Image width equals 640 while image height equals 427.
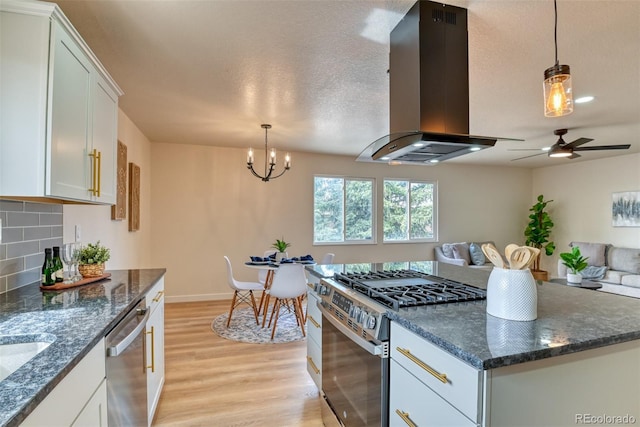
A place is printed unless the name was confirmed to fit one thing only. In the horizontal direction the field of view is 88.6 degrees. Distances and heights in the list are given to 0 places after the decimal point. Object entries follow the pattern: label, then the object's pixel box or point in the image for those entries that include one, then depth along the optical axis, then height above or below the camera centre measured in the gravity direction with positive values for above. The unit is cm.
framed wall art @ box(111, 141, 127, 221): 317 +33
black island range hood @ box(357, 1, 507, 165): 164 +70
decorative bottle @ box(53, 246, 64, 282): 183 -26
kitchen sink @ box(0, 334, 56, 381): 109 -44
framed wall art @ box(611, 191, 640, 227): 540 +17
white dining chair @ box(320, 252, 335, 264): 443 -55
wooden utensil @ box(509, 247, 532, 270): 125 -15
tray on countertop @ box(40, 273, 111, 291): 175 -37
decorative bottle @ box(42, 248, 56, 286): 177 -29
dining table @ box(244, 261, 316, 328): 363 -54
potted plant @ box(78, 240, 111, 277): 205 -27
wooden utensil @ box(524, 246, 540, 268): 124 -13
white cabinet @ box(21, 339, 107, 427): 83 -52
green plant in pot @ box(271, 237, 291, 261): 404 -35
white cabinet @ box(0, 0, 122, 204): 132 +50
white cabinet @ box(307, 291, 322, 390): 219 -85
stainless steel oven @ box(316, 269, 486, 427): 139 -53
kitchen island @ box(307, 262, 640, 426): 96 -48
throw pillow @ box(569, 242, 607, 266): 554 -58
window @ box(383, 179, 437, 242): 612 +15
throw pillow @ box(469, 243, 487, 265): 611 -68
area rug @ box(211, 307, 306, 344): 349 -127
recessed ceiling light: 295 +110
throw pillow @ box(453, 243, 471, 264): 609 -62
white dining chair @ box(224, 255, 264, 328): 385 -82
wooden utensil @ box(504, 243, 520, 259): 132 -13
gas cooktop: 150 -37
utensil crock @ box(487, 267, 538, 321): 125 -29
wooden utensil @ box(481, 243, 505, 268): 135 -16
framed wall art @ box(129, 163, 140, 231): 377 +25
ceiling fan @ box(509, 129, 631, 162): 357 +78
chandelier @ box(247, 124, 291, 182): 370 +71
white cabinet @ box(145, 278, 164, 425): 197 -83
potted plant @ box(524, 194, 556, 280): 638 -20
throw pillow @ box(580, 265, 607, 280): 526 -87
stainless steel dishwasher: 128 -68
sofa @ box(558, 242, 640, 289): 499 -75
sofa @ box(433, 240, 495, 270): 606 -66
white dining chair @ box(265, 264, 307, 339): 343 -68
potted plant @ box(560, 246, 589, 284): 405 -57
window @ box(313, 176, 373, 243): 569 +15
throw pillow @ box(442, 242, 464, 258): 611 -59
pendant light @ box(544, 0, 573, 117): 152 +61
